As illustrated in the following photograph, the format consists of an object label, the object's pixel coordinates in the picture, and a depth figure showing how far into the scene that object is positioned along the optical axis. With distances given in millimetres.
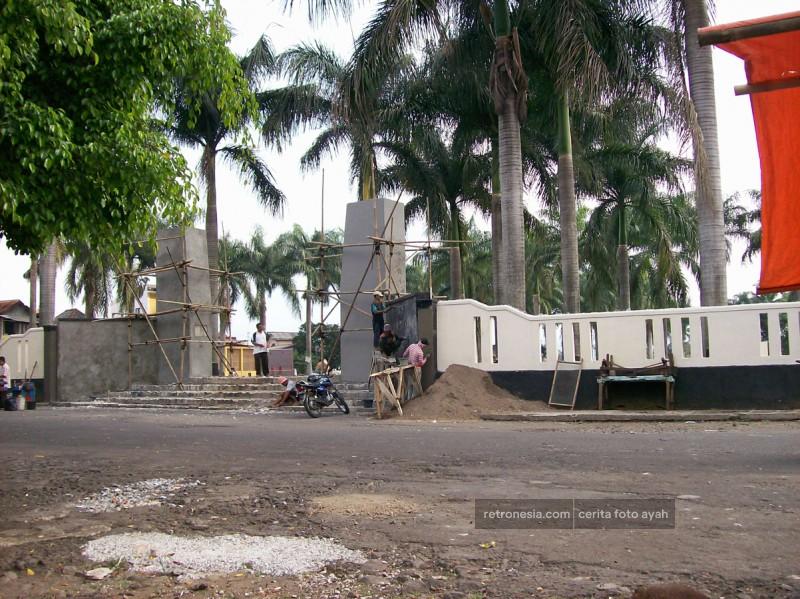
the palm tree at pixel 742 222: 46988
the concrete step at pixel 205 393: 20122
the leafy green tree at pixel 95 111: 6172
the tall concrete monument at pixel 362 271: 20656
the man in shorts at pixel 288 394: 17625
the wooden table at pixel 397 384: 15211
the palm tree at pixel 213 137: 26031
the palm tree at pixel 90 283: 34625
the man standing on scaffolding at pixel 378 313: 18547
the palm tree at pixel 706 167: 15555
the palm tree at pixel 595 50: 16625
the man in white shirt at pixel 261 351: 23172
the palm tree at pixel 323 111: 24625
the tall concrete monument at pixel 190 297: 23328
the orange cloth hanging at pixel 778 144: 3467
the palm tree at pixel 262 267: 57156
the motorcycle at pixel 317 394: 15977
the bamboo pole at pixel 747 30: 3171
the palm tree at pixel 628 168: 23281
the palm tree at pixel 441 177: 27359
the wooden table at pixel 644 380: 14156
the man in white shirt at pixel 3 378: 20533
